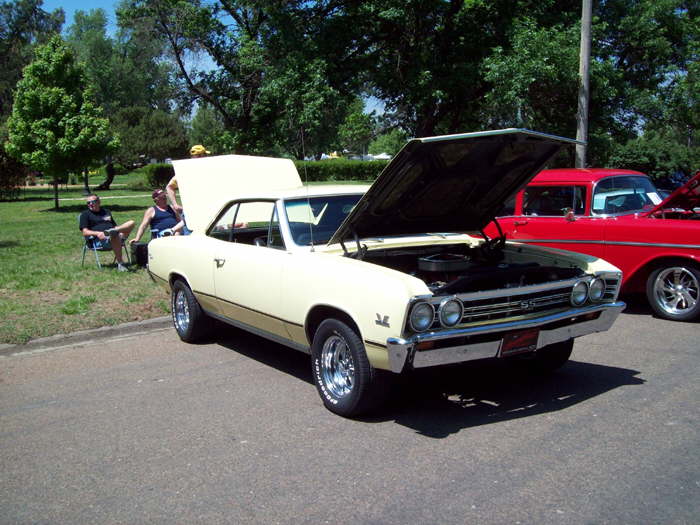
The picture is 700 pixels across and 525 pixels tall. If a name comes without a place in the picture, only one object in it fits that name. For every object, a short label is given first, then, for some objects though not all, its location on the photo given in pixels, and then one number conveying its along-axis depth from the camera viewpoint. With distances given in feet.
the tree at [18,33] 176.14
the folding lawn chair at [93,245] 34.14
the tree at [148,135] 161.79
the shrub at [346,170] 141.69
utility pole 40.65
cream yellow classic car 14.14
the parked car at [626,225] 24.20
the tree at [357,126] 58.54
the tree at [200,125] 237.86
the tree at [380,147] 264.13
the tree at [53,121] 71.82
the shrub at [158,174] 126.72
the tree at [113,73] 201.98
